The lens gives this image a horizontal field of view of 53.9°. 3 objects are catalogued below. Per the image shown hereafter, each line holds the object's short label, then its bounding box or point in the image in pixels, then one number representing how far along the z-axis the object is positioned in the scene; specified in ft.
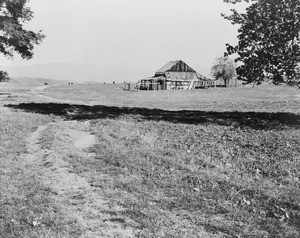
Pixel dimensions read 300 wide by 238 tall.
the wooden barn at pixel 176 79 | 233.84
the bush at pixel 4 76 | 112.88
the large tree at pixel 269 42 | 53.11
